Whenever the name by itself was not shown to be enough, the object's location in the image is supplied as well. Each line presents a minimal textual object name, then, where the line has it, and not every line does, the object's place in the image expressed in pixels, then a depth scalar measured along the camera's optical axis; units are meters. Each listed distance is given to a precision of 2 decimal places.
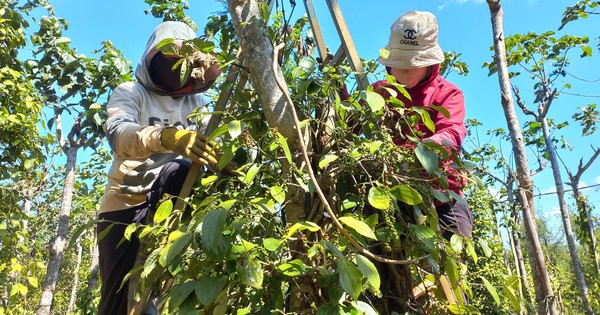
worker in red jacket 1.46
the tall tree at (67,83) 4.02
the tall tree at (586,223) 7.80
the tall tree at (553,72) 5.47
